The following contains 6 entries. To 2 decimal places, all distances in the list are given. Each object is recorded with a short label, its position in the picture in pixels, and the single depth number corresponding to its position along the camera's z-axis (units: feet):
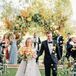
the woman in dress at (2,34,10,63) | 34.86
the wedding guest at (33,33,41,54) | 38.60
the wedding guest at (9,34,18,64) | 36.89
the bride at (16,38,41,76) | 23.13
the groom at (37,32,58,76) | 24.11
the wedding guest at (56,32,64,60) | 36.68
